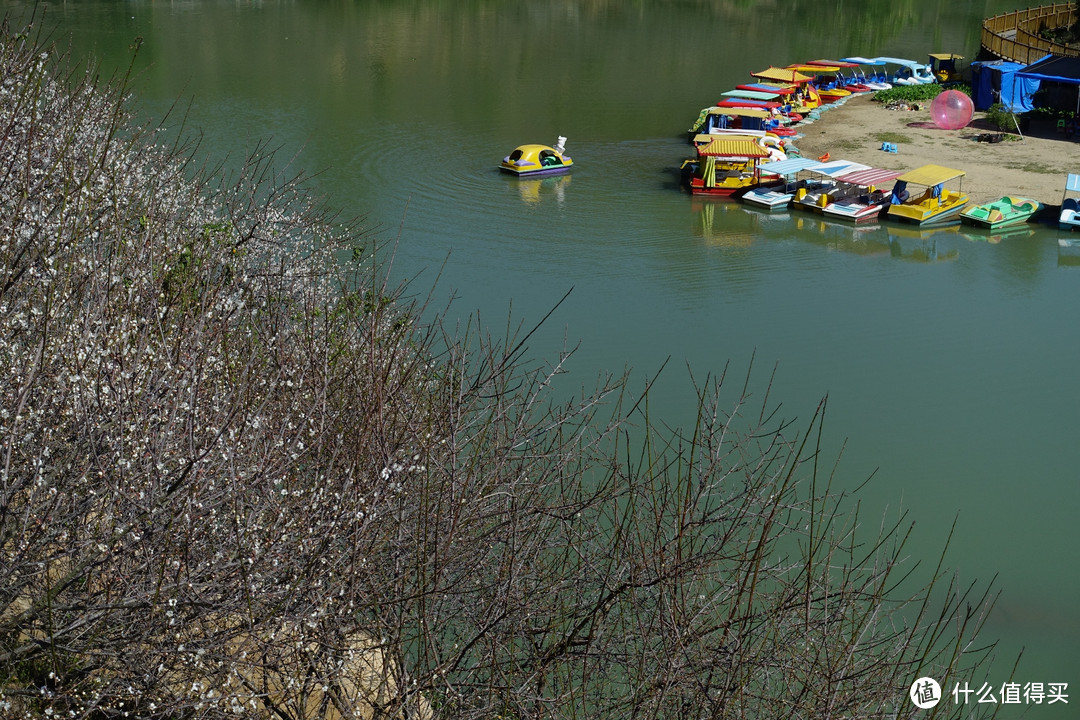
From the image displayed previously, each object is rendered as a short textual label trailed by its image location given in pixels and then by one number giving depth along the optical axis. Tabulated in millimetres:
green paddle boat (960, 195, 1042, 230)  27016
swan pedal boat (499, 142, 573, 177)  30438
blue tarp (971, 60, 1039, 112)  38969
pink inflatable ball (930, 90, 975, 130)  35562
